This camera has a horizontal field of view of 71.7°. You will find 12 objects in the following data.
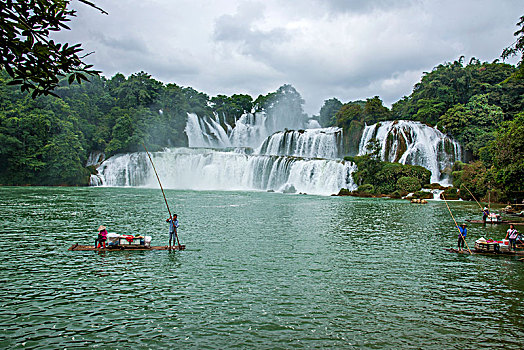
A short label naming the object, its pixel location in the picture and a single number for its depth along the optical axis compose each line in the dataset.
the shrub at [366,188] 39.38
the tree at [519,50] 21.82
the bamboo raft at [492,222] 19.36
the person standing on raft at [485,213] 19.36
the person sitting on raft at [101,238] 11.74
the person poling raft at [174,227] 11.89
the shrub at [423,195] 35.91
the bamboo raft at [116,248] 11.55
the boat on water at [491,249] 12.32
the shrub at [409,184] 38.41
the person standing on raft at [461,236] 12.57
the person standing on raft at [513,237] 12.47
